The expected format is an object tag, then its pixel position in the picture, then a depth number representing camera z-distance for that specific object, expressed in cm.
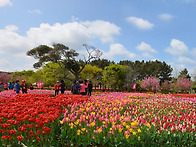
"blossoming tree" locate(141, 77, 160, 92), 5097
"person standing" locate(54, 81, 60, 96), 1815
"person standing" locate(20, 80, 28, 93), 1783
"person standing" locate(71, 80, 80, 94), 1650
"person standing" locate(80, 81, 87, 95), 1619
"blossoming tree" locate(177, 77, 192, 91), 4796
